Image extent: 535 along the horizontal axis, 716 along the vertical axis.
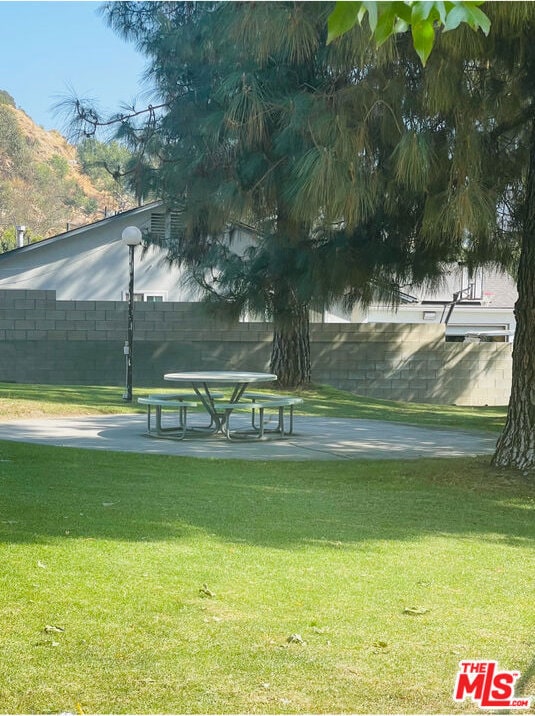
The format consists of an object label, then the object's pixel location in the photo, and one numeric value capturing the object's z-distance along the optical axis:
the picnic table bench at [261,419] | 13.35
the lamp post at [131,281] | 19.52
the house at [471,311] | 39.06
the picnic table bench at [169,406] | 13.58
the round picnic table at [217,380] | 13.52
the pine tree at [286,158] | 9.96
